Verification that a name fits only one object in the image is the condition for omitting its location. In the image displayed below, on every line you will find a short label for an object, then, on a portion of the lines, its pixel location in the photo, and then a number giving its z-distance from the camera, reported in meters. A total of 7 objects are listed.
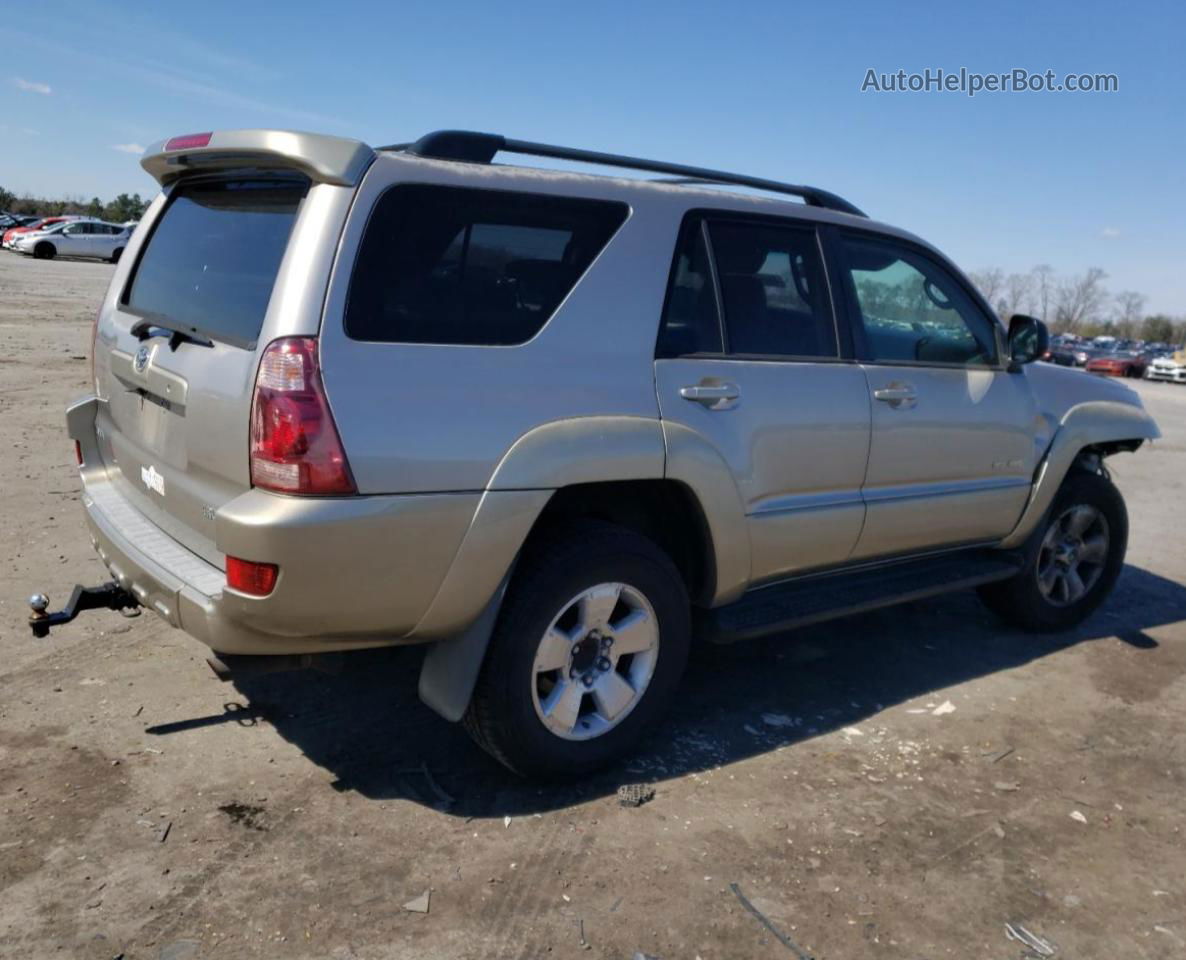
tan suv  2.91
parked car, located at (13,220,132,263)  39.72
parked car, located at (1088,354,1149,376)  40.44
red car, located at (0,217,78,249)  41.09
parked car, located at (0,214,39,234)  50.77
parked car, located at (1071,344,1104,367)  41.35
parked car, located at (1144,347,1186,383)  38.94
